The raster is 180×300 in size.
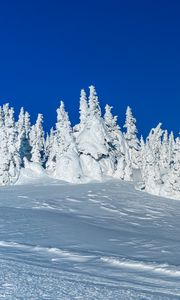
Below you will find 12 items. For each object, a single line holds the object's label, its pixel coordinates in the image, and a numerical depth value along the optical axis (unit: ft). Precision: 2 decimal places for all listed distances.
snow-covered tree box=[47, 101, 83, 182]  221.05
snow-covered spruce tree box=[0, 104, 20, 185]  221.87
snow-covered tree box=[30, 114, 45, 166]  262.06
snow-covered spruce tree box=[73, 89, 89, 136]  254.06
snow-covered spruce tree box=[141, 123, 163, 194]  192.85
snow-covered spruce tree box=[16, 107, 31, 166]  258.98
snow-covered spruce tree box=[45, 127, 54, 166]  305.16
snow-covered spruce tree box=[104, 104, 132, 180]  251.19
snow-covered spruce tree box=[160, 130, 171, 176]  277.23
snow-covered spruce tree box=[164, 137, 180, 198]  180.45
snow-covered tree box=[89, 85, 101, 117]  248.32
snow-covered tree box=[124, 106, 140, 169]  268.82
